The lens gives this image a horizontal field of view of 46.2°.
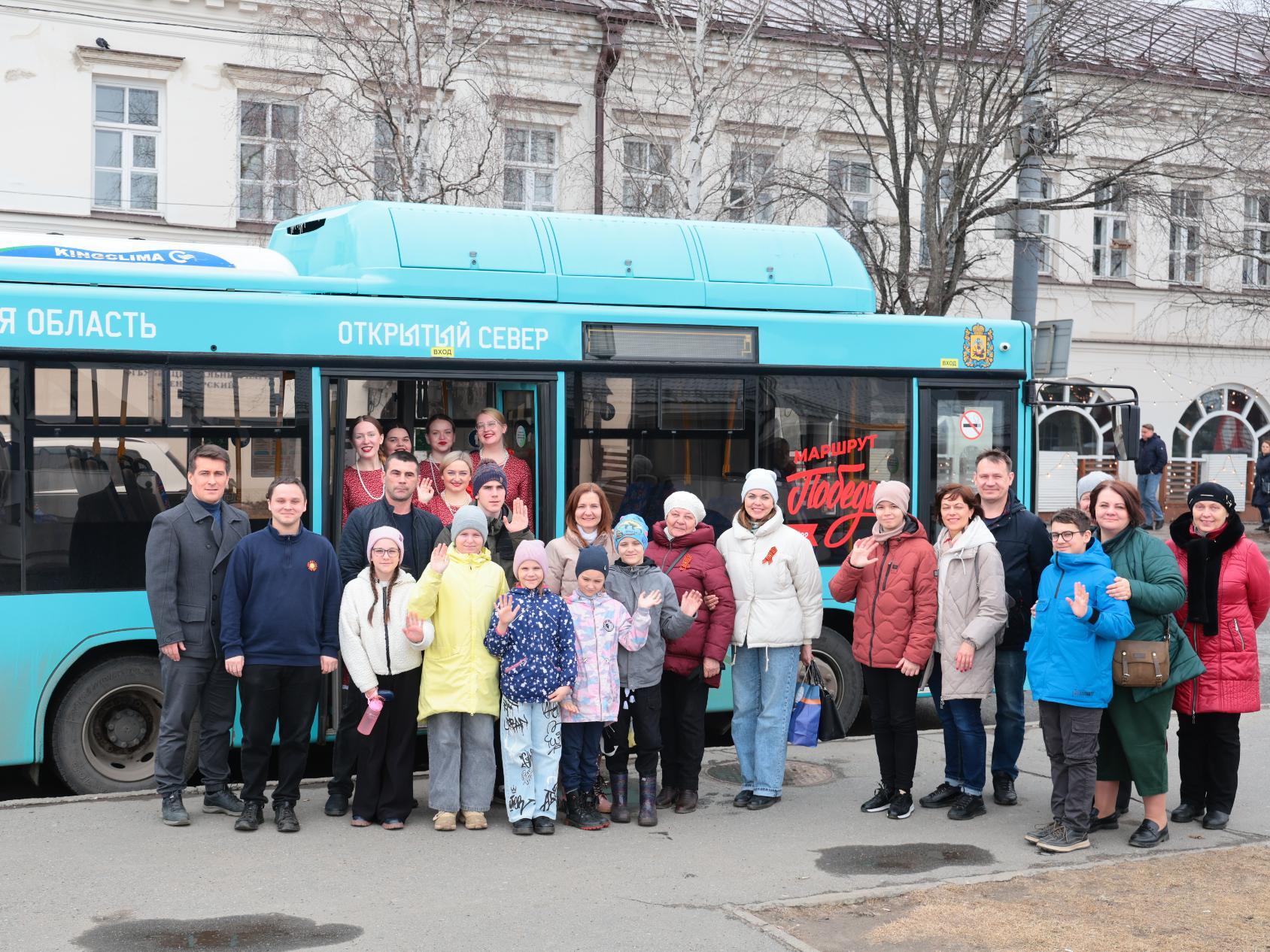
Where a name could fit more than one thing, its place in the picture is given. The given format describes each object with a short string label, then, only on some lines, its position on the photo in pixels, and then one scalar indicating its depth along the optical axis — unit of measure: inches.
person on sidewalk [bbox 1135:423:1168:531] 923.4
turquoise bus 290.7
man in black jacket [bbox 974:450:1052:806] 293.3
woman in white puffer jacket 295.3
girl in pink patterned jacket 279.0
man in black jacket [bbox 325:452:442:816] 283.6
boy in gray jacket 284.4
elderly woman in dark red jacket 292.8
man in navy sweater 270.8
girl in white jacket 274.4
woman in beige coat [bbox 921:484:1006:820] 285.3
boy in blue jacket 261.4
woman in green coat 266.5
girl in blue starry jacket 271.6
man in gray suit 272.4
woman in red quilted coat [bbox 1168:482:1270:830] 275.7
